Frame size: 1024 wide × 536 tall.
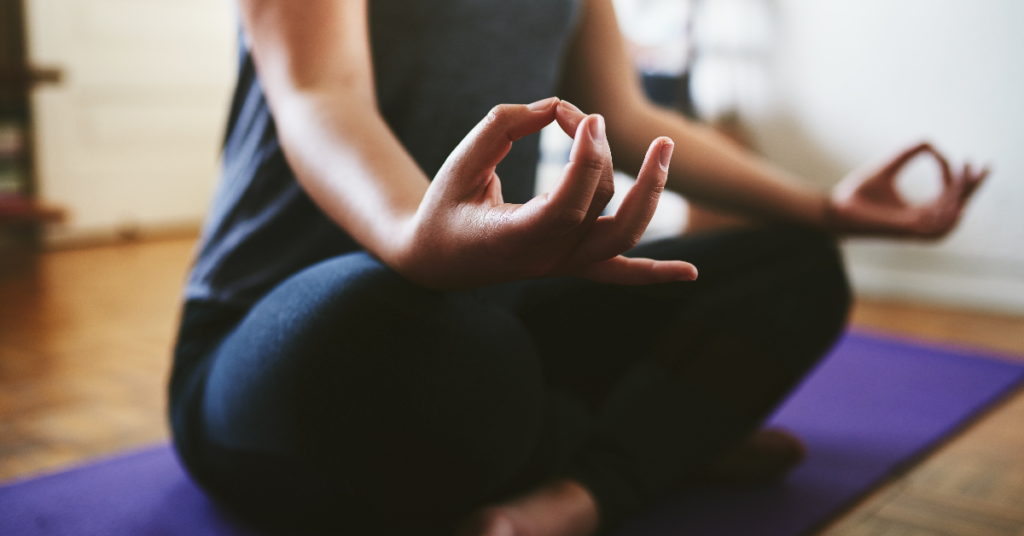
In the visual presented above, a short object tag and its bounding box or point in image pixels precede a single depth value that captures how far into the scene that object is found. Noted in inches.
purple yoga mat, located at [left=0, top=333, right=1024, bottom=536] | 24.5
